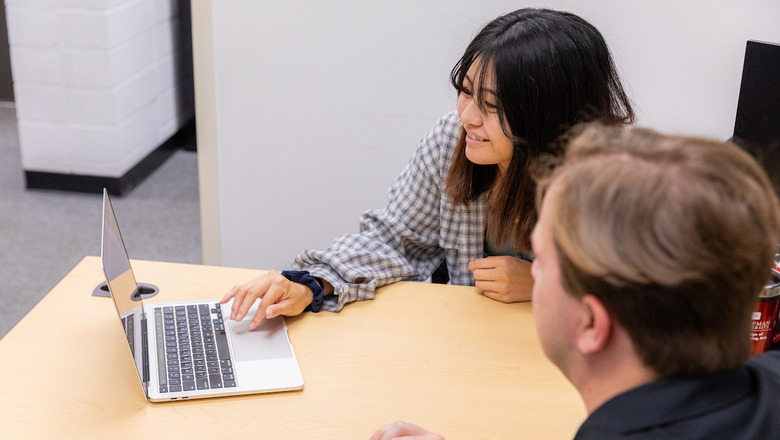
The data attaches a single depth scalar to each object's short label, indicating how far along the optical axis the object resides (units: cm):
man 57
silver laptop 105
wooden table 100
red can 107
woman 125
